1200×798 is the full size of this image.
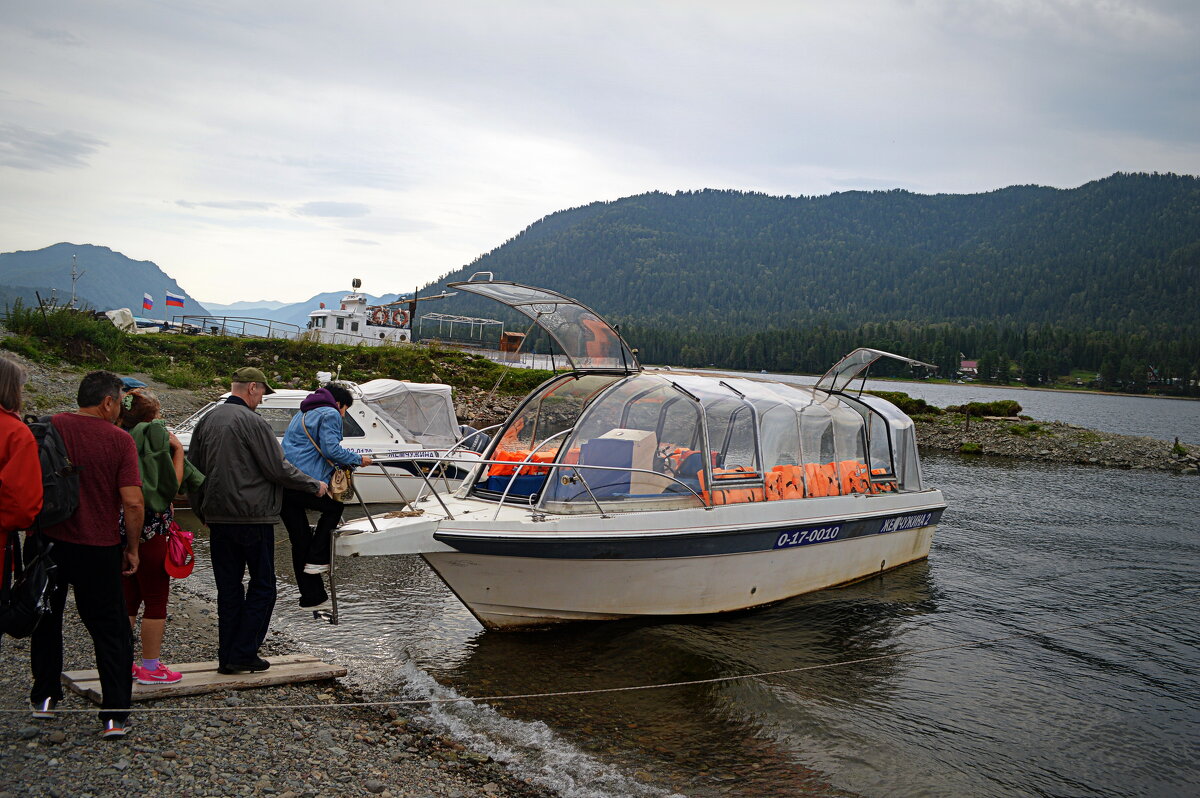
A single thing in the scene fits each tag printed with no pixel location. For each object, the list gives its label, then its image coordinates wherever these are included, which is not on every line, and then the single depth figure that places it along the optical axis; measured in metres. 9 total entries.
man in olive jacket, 5.79
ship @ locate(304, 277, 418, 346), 45.34
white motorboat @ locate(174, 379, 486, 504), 16.97
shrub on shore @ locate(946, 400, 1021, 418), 45.78
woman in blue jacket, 6.99
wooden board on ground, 5.63
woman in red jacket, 4.32
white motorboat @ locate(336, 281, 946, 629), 8.12
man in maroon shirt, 4.78
